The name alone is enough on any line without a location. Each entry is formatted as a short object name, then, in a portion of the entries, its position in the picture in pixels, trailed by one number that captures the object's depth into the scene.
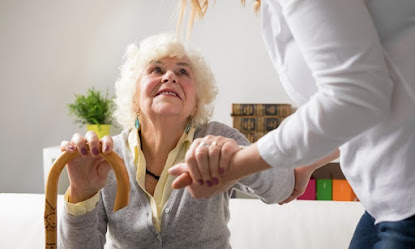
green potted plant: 3.48
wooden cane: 0.95
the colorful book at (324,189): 3.30
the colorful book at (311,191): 3.30
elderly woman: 1.35
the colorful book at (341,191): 3.29
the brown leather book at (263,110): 3.42
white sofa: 1.76
